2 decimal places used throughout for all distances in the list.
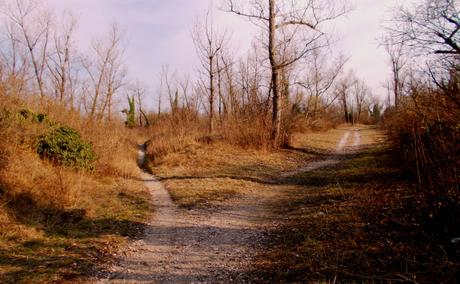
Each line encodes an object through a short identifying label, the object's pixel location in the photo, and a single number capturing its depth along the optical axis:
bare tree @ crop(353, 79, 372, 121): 60.80
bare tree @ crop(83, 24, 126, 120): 18.26
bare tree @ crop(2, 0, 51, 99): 24.34
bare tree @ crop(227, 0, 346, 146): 17.20
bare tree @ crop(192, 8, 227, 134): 22.69
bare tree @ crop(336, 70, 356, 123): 55.66
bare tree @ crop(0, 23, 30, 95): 10.63
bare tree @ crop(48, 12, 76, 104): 20.73
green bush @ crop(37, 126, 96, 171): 11.30
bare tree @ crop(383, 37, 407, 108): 38.80
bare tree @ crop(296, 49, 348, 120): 35.05
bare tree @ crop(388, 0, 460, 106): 8.66
